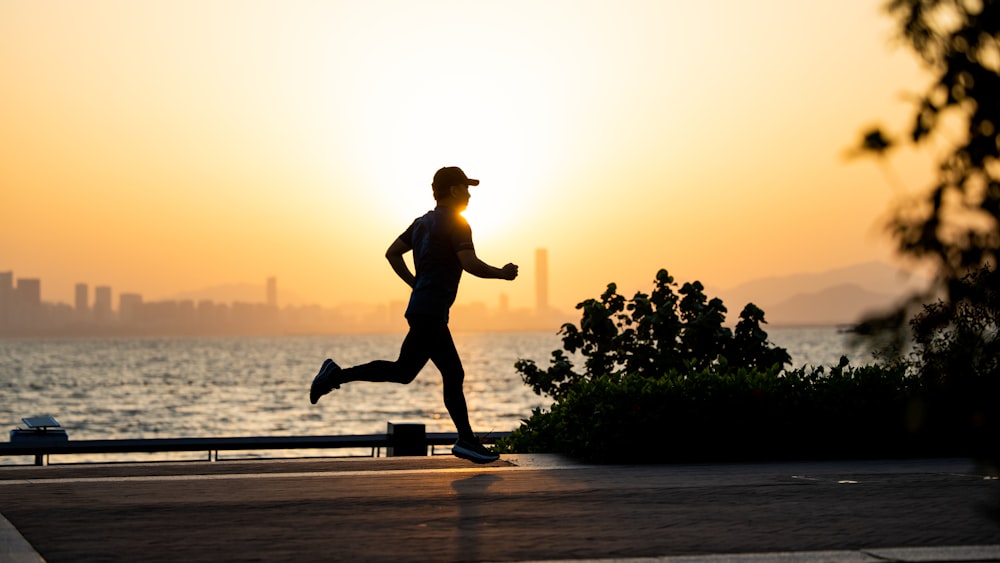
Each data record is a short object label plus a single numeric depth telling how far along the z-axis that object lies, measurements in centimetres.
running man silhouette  1033
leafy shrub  1080
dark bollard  1305
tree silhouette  306
